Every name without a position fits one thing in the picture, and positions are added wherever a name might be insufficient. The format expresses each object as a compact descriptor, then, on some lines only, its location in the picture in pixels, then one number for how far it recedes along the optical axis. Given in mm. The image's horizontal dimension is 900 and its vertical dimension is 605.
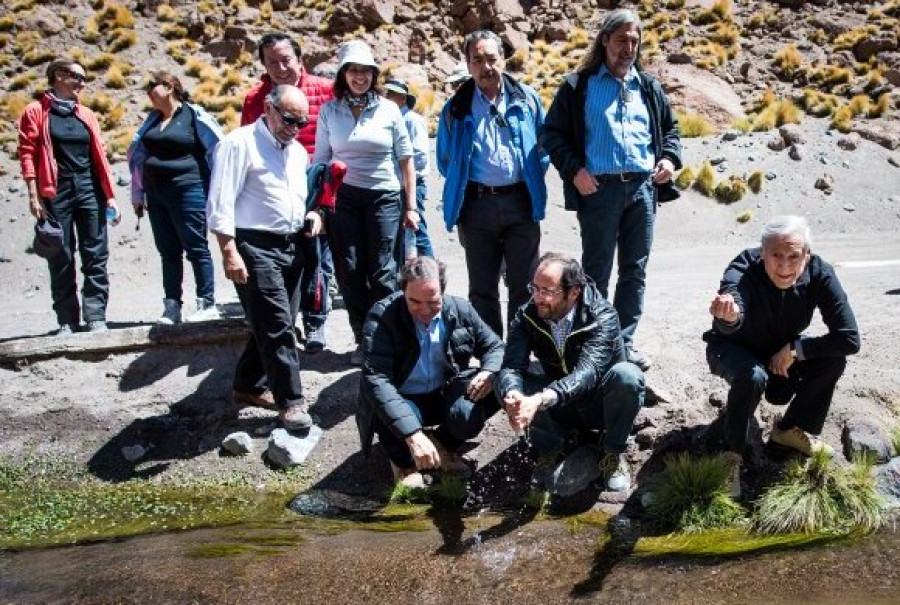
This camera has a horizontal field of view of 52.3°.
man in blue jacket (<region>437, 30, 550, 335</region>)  5180
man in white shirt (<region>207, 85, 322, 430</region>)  4930
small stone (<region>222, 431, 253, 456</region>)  5508
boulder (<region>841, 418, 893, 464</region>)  4711
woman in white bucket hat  5344
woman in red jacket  6465
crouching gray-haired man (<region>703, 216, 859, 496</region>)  4281
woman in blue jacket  6434
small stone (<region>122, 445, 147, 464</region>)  5703
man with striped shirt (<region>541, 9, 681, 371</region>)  4969
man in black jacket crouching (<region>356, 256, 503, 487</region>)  4602
